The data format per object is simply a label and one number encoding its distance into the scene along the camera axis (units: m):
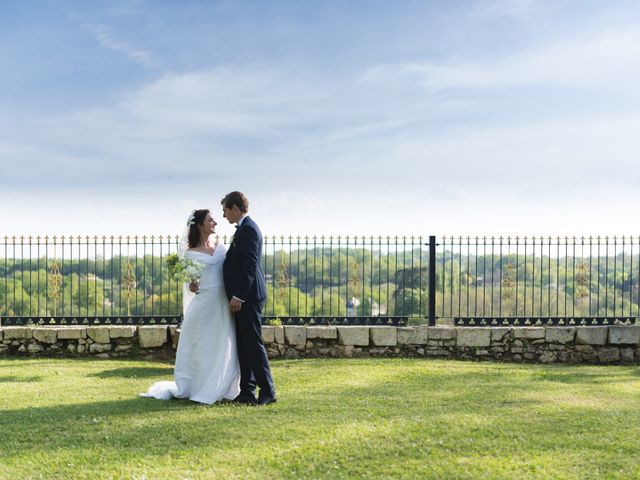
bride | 7.52
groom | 7.22
